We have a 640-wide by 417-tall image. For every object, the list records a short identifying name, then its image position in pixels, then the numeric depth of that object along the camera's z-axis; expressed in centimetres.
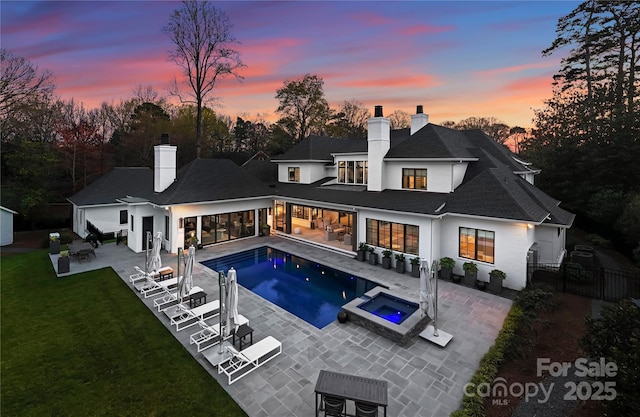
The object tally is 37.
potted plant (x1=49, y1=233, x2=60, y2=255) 1756
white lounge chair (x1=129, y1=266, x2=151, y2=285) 1283
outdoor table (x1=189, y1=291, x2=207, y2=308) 1067
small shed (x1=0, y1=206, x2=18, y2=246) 2094
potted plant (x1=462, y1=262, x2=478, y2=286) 1269
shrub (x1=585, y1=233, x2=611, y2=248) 1906
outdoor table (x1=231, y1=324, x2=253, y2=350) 818
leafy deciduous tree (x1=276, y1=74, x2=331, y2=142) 4097
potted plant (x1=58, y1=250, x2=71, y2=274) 1436
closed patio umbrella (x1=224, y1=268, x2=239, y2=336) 770
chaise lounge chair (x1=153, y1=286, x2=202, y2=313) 1085
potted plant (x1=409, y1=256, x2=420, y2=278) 1397
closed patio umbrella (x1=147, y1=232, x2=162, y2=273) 1216
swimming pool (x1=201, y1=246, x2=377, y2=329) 1142
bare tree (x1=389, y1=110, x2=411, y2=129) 5222
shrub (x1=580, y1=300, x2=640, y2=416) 465
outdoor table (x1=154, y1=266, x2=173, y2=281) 1352
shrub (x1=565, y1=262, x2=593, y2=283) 1228
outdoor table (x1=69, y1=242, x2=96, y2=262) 1598
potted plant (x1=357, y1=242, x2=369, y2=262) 1612
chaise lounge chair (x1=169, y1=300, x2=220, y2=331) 960
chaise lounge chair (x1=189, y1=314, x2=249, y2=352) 844
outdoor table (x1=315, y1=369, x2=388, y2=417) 551
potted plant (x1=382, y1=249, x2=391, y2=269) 1509
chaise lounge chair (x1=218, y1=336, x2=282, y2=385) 733
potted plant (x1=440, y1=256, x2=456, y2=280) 1350
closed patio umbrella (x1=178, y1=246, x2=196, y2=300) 1005
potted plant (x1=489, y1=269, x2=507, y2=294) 1198
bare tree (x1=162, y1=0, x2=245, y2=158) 2505
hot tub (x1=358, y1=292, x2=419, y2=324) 1049
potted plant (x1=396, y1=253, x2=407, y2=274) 1446
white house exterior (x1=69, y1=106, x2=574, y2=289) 1317
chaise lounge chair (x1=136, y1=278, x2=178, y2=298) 1192
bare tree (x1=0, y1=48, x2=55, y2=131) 2275
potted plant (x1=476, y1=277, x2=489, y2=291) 1247
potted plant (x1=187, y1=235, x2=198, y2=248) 1829
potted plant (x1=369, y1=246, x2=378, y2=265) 1564
